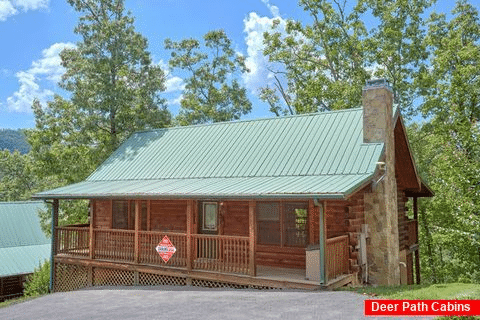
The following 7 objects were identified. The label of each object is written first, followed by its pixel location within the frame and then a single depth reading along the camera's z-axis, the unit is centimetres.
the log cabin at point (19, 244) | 2888
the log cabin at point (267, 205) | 1396
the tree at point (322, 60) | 3375
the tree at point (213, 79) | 4062
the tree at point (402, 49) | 3297
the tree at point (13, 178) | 5766
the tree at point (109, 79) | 2794
